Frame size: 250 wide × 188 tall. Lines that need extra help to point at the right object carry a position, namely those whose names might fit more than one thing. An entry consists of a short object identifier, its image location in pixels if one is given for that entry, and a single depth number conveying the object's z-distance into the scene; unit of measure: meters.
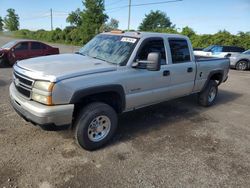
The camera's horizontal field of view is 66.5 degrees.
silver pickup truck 2.69
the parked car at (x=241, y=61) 12.27
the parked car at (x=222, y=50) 12.49
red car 9.29
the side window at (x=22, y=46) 9.49
